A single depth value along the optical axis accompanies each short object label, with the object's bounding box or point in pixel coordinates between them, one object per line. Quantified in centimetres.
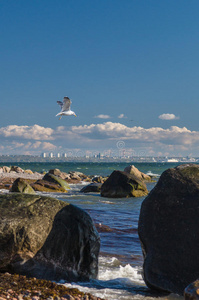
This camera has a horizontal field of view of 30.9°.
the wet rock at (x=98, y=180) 4184
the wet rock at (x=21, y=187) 2266
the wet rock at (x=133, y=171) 3878
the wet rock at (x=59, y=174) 4784
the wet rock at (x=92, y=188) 2845
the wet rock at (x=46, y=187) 2736
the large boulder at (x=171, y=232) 671
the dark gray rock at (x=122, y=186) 2430
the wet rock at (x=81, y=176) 4967
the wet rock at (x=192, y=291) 487
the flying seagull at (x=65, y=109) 1507
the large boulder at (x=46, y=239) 708
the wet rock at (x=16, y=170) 5475
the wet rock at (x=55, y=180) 3045
